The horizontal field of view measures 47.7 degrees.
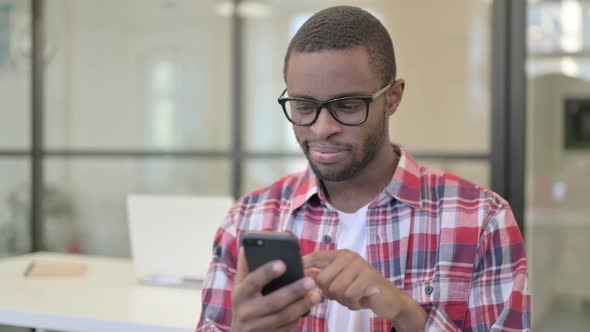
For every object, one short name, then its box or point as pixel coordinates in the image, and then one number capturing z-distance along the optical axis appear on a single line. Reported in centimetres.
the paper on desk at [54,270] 248
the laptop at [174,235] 216
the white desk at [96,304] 183
